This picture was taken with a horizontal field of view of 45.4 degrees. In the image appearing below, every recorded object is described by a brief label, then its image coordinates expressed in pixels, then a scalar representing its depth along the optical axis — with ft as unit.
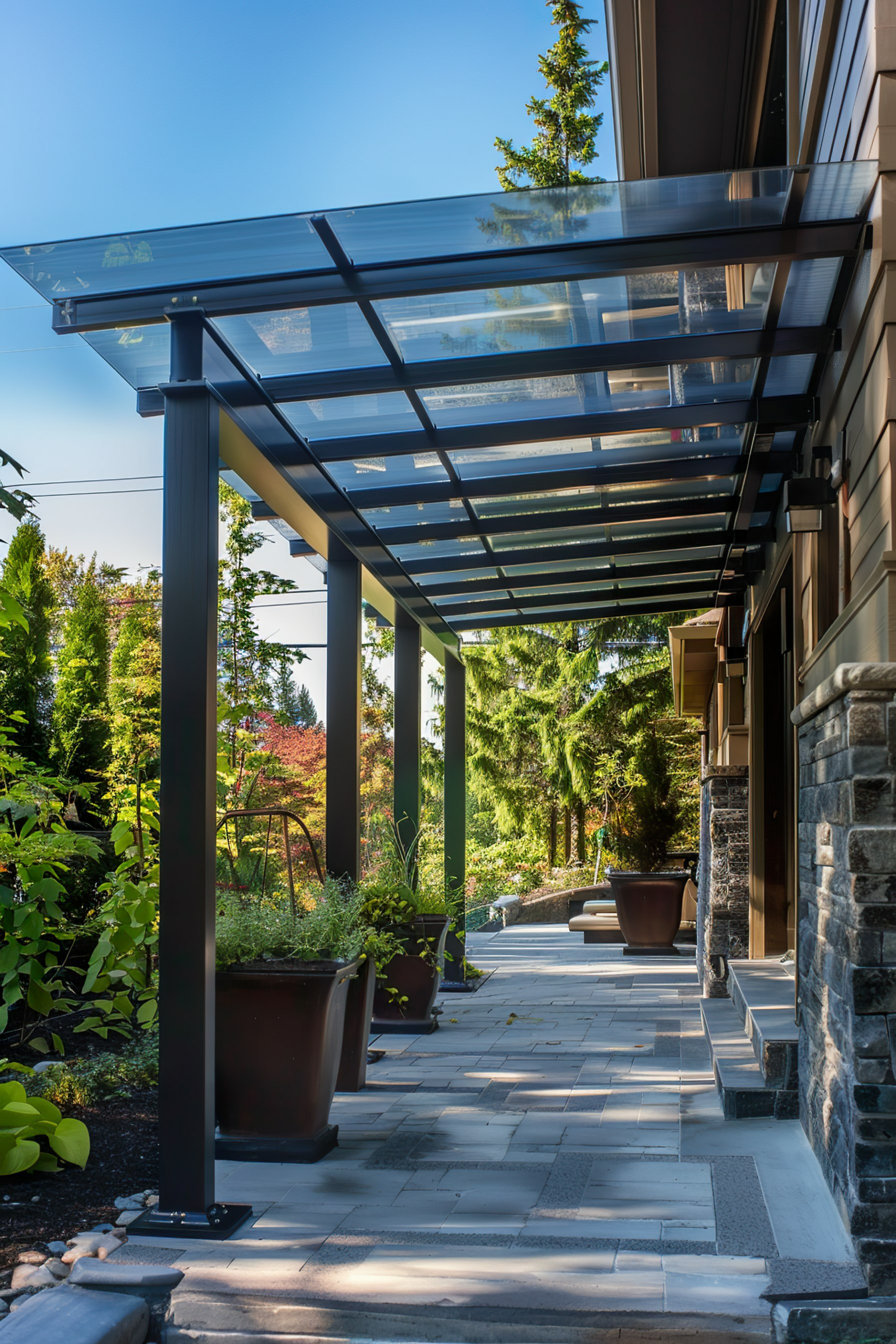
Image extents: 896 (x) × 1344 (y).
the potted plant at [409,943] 19.22
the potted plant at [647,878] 31.68
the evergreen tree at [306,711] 79.64
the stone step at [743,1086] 13.16
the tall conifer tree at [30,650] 28.09
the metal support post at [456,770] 27.12
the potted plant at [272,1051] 12.50
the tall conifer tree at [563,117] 52.44
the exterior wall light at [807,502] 12.59
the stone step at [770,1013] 13.08
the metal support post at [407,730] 22.31
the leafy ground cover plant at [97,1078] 14.23
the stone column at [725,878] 22.15
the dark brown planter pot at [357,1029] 15.38
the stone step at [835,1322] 7.98
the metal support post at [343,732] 17.58
